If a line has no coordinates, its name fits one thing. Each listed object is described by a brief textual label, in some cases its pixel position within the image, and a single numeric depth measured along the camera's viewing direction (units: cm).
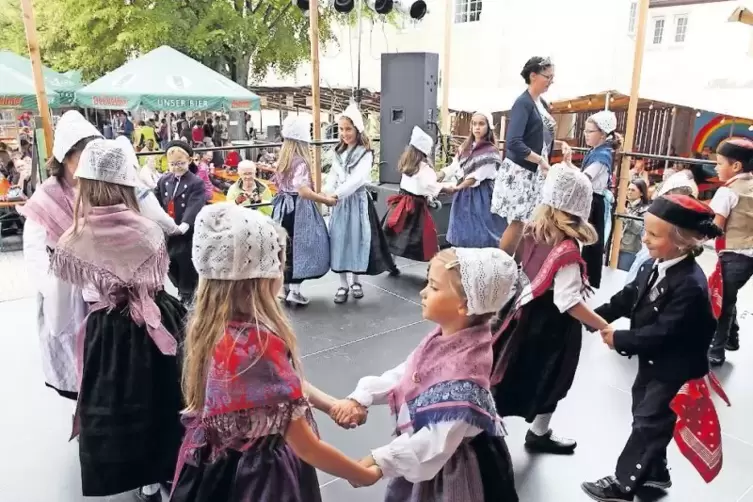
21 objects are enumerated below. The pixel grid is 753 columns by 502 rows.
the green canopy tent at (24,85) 912
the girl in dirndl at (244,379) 122
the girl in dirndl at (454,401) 131
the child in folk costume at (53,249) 207
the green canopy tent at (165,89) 852
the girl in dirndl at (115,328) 183
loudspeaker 514
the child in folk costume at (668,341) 178
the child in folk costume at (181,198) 337
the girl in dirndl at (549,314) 204
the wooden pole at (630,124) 443
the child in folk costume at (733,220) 282
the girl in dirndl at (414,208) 423
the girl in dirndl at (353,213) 375
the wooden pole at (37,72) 326
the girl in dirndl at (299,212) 359
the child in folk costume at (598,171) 393
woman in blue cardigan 355
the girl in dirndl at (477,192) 428
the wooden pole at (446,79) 573
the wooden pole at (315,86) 465
